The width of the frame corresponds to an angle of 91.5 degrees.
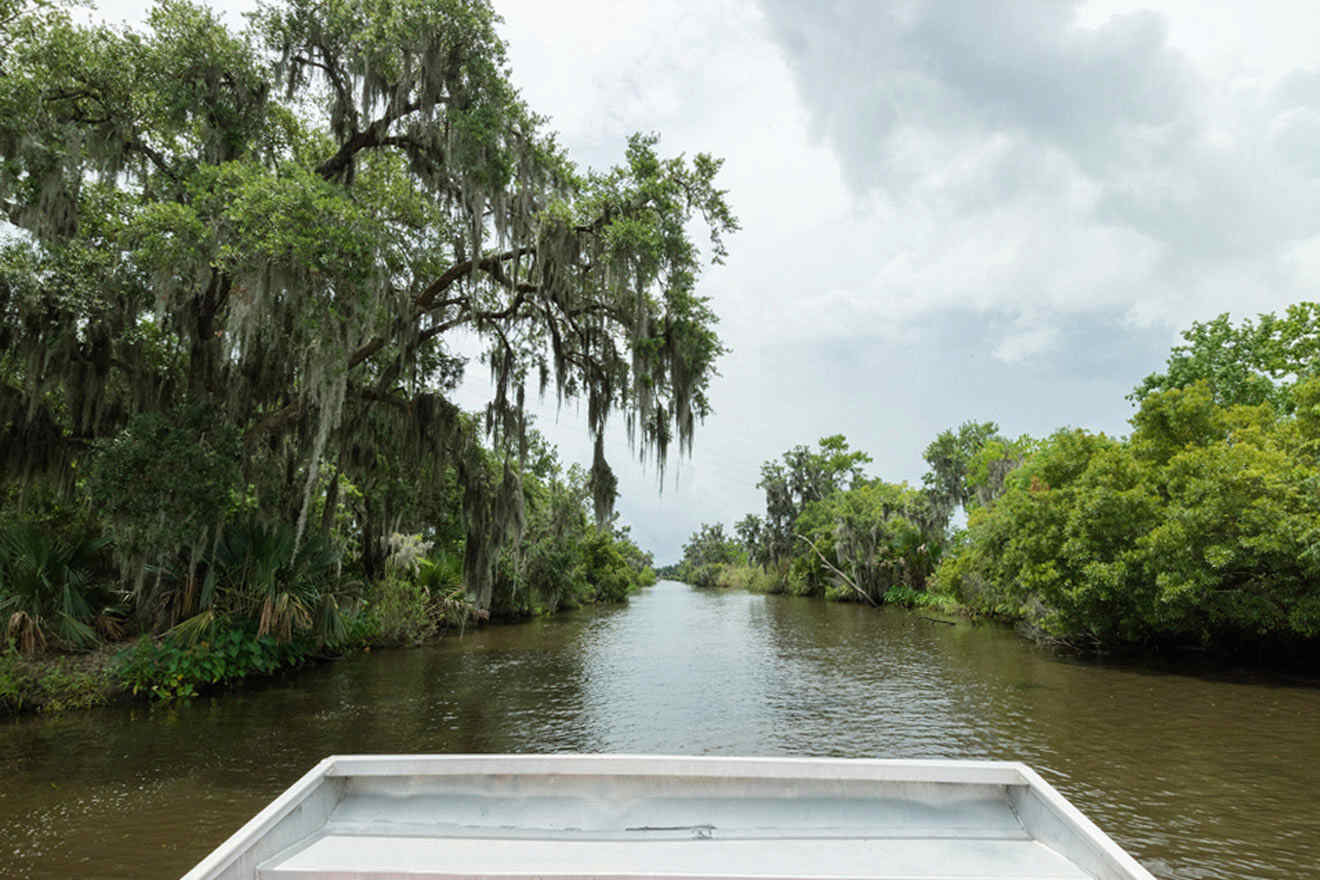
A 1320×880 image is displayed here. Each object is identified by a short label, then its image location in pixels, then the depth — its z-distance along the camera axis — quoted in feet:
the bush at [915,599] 111.14
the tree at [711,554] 329.31
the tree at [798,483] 178.60
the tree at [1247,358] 80.12
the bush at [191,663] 35.22
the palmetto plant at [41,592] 33.40
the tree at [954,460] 149.48
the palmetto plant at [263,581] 39.14
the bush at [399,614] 60.23
